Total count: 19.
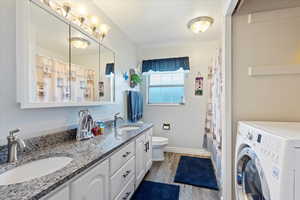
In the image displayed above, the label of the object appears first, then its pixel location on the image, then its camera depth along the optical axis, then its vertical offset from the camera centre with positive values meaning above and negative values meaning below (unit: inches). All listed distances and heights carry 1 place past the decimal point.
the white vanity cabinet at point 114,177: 30.3 -22.6
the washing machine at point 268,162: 21.8 -11.4
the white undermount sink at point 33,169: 30.1 -16.5
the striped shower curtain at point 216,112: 69.2 -7.3
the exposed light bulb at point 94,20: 67.1 +37.3
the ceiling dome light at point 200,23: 79.1 +43.0
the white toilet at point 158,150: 100.2 -35.5
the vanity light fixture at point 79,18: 50.7 +34.0
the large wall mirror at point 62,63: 42.2 +13.8
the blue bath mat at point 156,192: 64.2 -43.3
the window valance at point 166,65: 116.8 +29.5
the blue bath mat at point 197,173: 75.1 -43.3
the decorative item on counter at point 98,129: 61.9 -12.7
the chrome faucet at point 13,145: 34.0 -10.7
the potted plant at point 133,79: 112.0 +16.5
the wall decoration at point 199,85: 115.6 +11.7
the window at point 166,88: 123.5 +10.5
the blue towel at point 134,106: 104.4 -4.7
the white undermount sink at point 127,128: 82.7 -16.6
